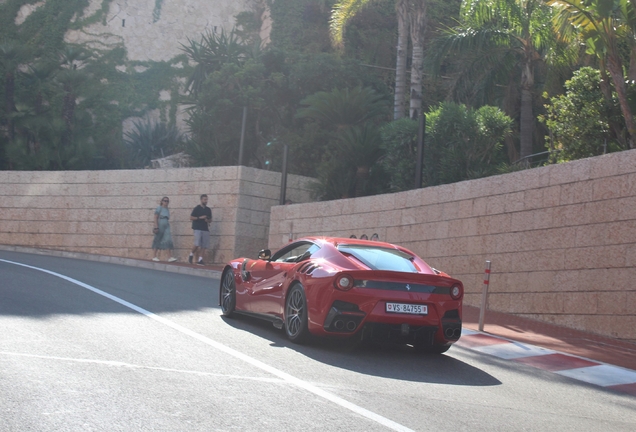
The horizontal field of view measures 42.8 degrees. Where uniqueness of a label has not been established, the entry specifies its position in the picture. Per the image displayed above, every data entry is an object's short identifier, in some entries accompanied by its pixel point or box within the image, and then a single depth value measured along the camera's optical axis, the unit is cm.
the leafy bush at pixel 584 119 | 1603
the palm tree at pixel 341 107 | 2556
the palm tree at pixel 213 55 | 3148
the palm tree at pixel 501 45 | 2139
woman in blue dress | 2347
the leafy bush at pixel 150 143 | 3544
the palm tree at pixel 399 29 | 2488
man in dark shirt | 2283
